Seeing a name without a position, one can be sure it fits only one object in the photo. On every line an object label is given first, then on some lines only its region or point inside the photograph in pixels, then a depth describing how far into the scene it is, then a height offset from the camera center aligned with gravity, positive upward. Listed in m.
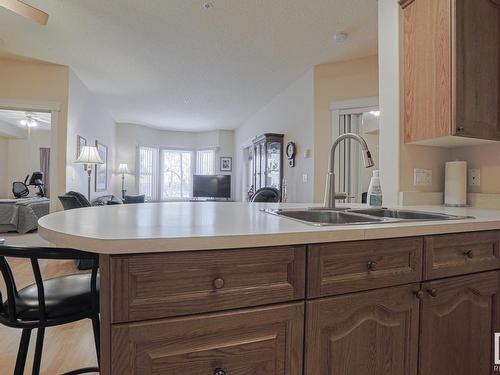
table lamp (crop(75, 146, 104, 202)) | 3.98 +0.42
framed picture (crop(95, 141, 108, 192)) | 5.63 +0.31
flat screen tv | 7.90 +0.07
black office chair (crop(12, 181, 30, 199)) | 7.49 -0.09
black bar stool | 0.82 -0.38
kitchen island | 0.68 -0.29
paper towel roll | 1.82 +0.05
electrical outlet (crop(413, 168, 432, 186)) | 1.84 +0.09
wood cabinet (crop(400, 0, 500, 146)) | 1.52 +0.67
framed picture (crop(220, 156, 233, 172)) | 8.30 +0.71
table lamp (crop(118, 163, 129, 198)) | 7.20 +0.44
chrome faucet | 1.52 +0.07
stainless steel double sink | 1.34 -0.11
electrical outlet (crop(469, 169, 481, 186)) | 1.87 +0.10
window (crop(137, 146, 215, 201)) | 8.20 +0.54
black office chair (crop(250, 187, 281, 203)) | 3.21 -0.06
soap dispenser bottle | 1.66 -0.01
